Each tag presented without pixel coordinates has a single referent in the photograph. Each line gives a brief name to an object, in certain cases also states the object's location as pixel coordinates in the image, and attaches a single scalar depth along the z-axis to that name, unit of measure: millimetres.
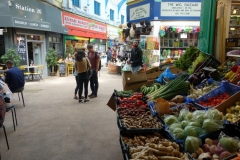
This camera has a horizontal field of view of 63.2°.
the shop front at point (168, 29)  9453
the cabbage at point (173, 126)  2348
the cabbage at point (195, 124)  2283
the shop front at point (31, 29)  9359
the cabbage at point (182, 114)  2593
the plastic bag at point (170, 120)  2555
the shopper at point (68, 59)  12822
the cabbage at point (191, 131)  2141
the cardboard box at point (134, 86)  4749
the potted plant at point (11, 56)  9155
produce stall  1913
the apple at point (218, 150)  1863
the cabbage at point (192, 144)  1965
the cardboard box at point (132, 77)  4637
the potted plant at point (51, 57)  11875
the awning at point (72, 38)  15144
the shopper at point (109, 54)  16677
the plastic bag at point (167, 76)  4485
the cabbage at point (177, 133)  2182
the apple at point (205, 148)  1980
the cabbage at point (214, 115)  2365
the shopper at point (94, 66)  6987
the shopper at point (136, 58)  8648
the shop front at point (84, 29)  14703
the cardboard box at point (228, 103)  2739
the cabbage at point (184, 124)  2342
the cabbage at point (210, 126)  2191
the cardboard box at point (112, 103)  4438
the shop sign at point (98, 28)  18750
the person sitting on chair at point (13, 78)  5274
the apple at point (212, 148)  1919
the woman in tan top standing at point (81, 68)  6254
